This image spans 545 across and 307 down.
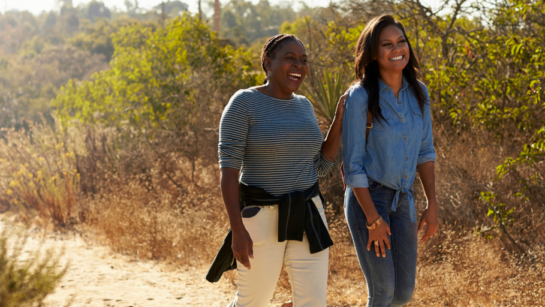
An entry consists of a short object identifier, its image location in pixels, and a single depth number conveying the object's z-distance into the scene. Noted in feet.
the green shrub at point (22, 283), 8.46
